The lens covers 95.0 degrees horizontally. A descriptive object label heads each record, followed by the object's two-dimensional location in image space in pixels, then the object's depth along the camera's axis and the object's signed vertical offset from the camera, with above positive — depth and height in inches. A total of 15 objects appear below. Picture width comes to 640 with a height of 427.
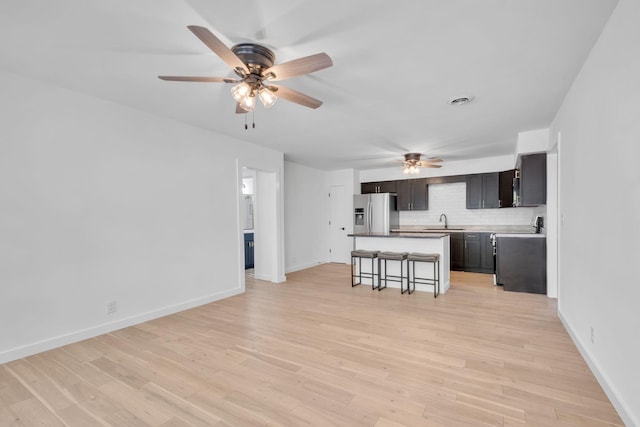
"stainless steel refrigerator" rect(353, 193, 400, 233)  279.3 -0.3
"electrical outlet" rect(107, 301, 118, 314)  127.0 -40.5
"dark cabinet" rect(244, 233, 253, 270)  284.2 -35.5
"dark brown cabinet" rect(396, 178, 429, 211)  279.9 +17.3
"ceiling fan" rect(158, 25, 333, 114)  73.3 +38.7
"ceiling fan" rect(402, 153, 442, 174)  221.9 +38.2
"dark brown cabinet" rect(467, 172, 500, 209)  246.5 +18.3
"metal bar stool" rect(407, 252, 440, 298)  177.8 -36.6
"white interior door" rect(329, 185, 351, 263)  307.1 -13.1
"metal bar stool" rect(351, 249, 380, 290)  198.1 -35.9
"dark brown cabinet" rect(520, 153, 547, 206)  173.2 +19.6
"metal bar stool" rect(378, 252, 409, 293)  189.2 -34.5
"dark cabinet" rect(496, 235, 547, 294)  179.5 -32.3
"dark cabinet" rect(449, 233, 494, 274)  239.3 -33.9
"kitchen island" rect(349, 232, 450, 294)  189.9 -23.5
